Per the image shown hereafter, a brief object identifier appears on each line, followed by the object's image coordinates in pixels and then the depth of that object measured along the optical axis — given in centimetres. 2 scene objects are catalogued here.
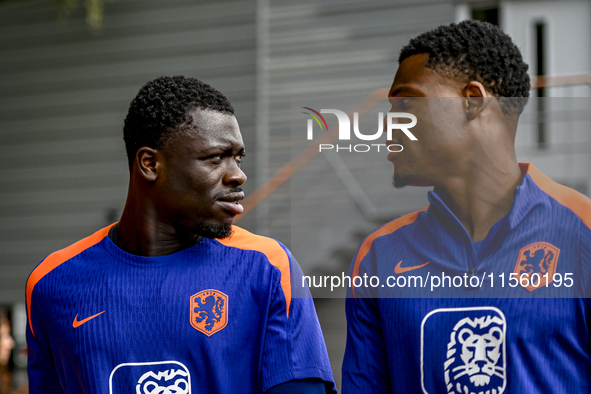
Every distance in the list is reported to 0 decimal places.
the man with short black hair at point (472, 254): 279
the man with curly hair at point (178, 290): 302
